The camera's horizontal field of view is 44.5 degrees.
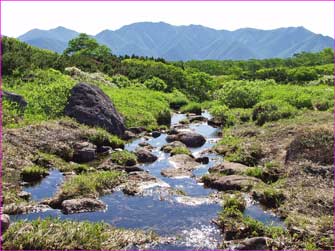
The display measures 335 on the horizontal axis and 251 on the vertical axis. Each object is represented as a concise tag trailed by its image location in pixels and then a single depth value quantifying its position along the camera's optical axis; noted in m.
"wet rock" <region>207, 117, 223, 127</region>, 41.62
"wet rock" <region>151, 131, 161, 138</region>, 34.97
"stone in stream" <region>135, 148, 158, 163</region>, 26.35
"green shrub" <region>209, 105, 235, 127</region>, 39.19
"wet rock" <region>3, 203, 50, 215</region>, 16.05
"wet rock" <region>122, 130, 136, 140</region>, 32.58
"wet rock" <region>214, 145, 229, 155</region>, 28.55
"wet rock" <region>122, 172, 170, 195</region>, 19.94
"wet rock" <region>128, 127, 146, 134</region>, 35.09
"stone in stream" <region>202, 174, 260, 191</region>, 20.25
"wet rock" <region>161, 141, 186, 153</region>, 28.77
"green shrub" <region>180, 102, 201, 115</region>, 50.16
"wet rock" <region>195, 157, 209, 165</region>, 26.11
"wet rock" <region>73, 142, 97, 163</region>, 24.91
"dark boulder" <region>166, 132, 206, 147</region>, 31.66
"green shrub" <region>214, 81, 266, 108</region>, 47.22
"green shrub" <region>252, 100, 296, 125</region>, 34.81
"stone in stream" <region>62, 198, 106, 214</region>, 16.91
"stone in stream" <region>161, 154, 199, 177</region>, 23.34
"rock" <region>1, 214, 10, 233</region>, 12.82
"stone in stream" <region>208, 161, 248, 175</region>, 22.55
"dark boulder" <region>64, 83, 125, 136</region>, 31.08
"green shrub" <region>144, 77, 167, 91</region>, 60.12
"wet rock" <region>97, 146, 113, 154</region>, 26.95
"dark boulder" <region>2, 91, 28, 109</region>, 30.27
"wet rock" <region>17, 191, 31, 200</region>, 17.89
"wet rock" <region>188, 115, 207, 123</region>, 44.20
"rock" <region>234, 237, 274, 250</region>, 14.05
